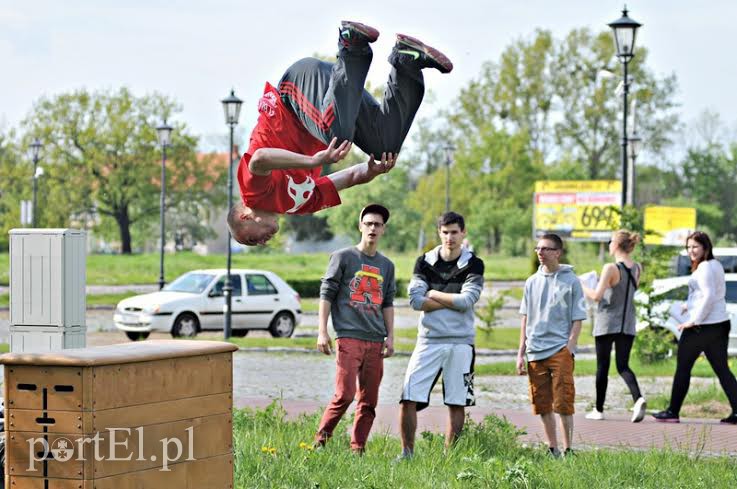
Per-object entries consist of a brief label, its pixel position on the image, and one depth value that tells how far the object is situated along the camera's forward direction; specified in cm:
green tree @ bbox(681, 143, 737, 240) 7700
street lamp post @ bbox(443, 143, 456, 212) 4481
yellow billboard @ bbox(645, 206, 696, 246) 5200
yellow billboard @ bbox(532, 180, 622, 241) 5344
